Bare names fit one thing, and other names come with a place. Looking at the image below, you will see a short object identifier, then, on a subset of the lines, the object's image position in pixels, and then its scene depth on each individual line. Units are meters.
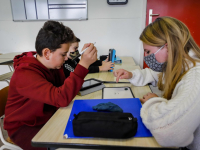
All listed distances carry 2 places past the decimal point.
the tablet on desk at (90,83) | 1.02
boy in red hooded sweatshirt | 0.72
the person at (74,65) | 1.41
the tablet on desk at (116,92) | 0.92
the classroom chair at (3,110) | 0.83
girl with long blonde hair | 0.51
